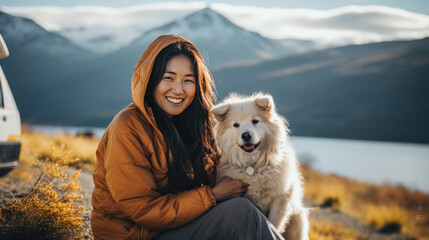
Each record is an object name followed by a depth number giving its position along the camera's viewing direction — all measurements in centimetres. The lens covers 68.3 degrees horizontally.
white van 478
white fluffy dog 311
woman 212
